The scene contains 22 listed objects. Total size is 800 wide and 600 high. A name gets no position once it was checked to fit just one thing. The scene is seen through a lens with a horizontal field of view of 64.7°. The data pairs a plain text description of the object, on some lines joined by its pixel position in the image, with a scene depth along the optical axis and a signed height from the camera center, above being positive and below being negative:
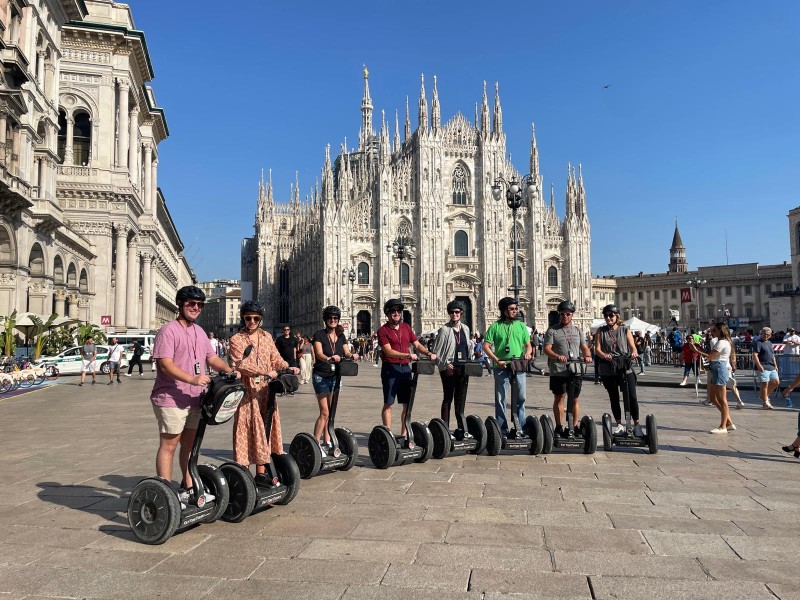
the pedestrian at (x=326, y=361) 6.55 -0.25
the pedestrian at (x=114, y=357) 19.56 -0.51
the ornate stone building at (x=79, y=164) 19.98 +7.65
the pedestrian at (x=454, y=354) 7.16 -0.23
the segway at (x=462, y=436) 6.78 -1.12
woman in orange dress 4.95 -0.45
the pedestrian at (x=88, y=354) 19.61 -0.39
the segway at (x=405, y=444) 6.31 -1.12
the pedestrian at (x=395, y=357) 6.73 -0.23
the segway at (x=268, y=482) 4.55 -1.10
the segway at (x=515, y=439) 6.98 -1.18
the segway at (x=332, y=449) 5.87 -1.08
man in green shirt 7.30 -0.17
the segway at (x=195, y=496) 4.09 -1.06
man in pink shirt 4.43 -0.29
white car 22.30 -0.69
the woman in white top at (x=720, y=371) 8.91 -0.60
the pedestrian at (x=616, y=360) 7.18 -0.33
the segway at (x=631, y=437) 7.14 -1.21
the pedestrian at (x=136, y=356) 21.73 -0.53
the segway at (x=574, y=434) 7.07 -1.17
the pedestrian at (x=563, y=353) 7.24 -0.25
